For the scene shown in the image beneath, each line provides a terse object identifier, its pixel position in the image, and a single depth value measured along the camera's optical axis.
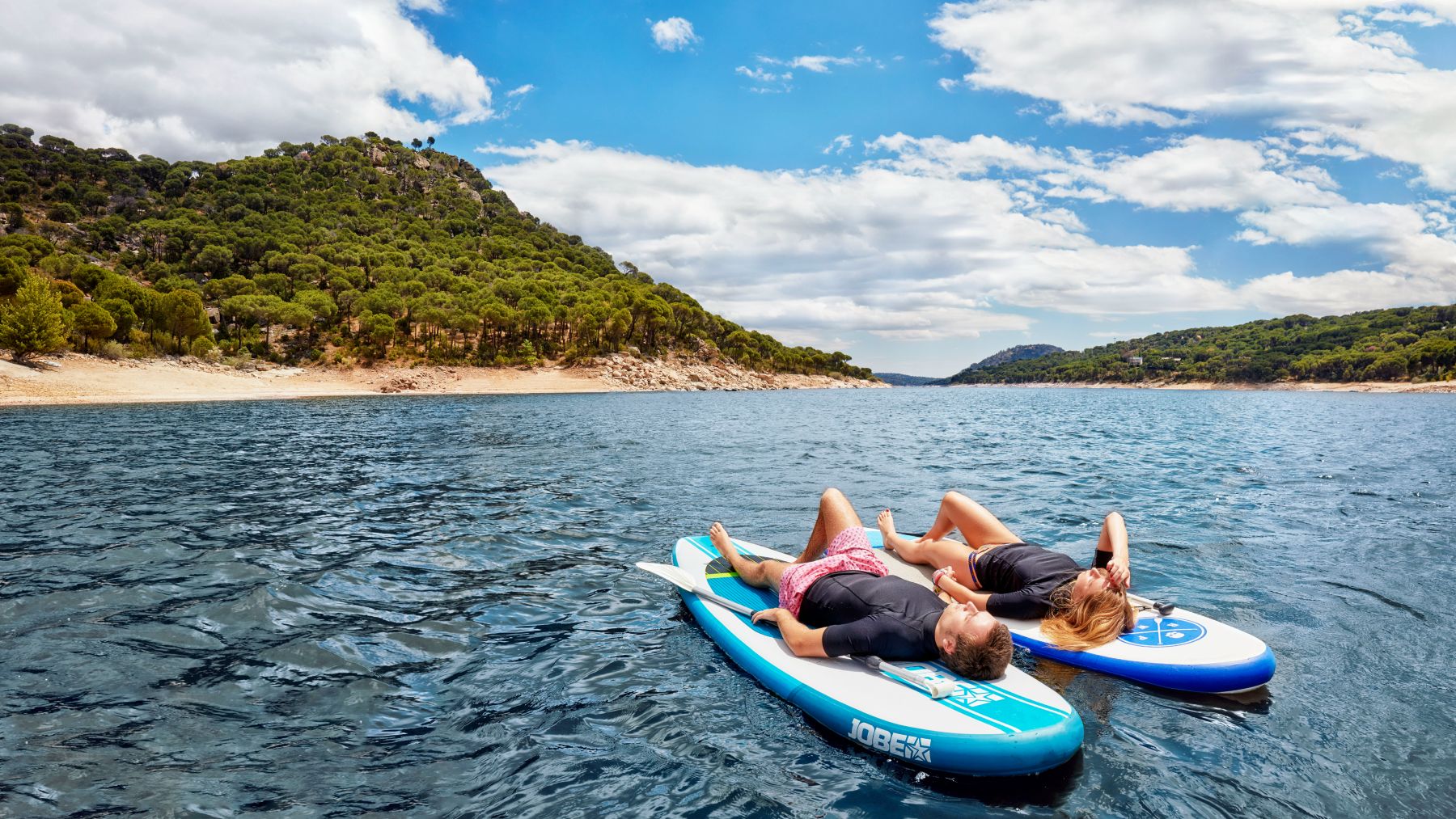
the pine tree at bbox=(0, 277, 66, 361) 41.91
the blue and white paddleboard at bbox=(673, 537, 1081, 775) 4.56
